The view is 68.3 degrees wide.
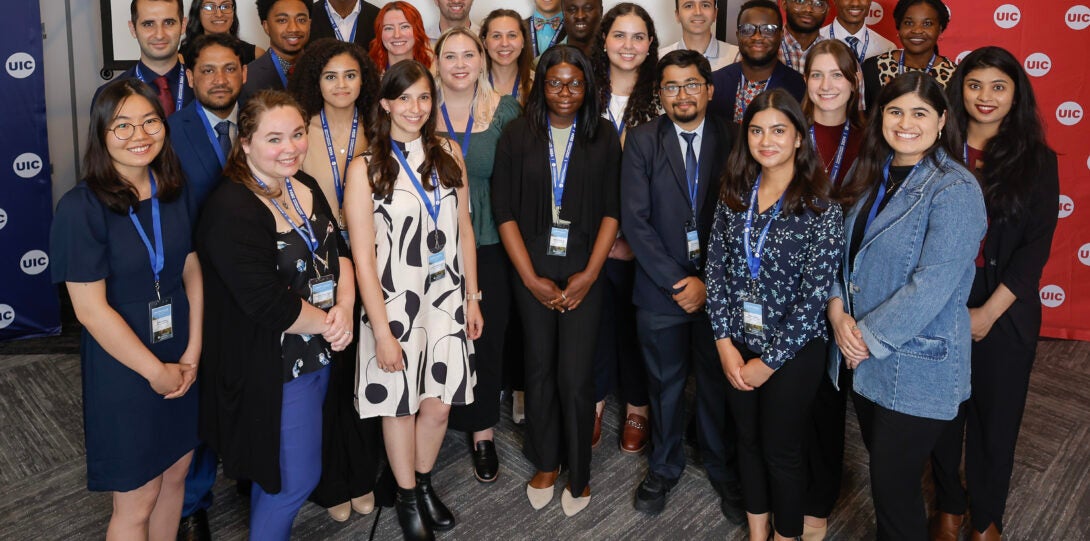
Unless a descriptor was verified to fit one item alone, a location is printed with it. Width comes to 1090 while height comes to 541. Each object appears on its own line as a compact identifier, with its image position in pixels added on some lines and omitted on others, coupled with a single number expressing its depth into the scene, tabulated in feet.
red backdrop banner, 15.58
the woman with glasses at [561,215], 9.74
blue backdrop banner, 15.08
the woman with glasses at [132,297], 6.89
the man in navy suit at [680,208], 9.55
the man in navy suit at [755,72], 11.54
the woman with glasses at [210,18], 12.30
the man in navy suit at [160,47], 10.71
